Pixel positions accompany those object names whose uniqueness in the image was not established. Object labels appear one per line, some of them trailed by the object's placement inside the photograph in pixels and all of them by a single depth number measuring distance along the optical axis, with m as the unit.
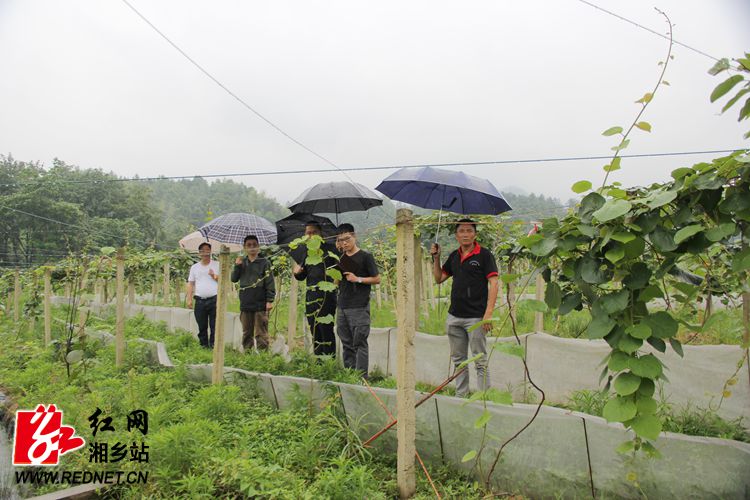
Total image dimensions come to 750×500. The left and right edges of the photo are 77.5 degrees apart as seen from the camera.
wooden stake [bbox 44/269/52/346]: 7.87
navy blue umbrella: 3.89
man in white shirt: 6.55
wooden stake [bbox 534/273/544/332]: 5.52
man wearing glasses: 4.58
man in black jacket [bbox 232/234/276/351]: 5.95
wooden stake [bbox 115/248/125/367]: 5.59
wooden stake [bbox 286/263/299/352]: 6.12
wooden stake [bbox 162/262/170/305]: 11.74
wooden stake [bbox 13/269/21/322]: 11.42
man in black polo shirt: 3.94
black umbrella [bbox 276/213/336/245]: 5.09
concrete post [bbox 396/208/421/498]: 2.78
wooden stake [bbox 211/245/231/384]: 4.42
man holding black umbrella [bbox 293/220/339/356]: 4.95
